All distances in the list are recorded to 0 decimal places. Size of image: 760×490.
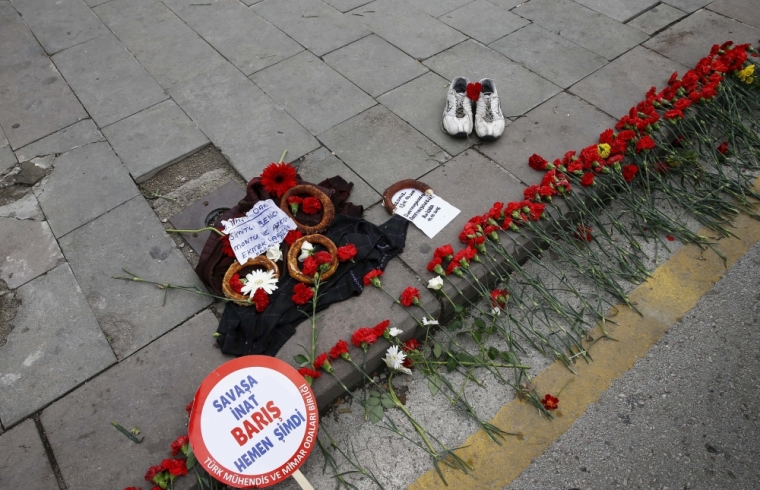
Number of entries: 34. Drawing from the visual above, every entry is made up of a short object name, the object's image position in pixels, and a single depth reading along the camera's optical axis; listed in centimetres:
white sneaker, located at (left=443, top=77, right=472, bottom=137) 351
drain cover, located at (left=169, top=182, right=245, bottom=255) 314
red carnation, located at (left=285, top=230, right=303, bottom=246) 288
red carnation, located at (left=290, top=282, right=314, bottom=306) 265
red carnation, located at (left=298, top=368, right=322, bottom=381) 242
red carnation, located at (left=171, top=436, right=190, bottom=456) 226
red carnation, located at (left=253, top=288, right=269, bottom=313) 267
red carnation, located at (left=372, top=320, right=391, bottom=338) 255
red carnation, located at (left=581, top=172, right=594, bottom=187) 316
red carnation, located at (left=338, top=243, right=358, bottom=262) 278
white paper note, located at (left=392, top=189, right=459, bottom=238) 306
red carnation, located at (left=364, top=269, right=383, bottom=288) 273
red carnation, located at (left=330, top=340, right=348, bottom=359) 249
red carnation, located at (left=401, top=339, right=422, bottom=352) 265
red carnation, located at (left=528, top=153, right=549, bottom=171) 329
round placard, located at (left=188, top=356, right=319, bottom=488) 211
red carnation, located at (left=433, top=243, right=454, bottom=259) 279
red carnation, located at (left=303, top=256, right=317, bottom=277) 271
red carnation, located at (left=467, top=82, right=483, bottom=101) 360
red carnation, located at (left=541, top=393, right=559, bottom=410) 247
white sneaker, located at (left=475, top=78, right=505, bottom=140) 348
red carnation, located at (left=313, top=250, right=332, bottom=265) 274
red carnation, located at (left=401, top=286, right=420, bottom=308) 265
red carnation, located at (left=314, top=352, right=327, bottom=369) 245
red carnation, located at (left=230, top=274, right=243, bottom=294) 276
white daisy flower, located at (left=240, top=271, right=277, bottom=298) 273
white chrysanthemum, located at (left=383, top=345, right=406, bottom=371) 253
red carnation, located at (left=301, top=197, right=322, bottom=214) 298
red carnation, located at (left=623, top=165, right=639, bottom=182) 321
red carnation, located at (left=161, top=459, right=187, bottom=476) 218
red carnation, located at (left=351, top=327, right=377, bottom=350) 250
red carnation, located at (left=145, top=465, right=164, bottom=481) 217
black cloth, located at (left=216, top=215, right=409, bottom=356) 260
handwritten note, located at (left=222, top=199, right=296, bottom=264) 286
